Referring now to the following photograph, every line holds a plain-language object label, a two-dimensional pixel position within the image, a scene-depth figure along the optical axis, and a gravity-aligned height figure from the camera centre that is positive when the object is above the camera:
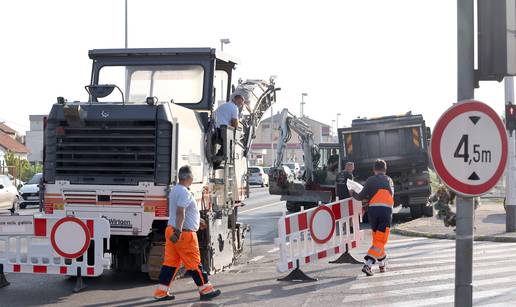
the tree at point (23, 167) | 50.12 +0.52
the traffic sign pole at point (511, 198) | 18.73 -0.46
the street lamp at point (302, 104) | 96.53 +9.07
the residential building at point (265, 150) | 94.19 +3.72
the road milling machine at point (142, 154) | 11.29 +0.32
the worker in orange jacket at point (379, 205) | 12.30 -0.43
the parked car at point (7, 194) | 28.53 -0.73
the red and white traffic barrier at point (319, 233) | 11.96 -0.89
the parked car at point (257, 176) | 58.16 +0.04
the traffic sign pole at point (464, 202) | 5.60 -0.17
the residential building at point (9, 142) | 84.06 +3.62
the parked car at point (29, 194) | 34.84 -0.86
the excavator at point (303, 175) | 27.78 +0.06
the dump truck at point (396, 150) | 23.42 +0.83
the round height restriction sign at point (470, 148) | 5.44 +0.21
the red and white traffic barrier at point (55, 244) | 10.80 -0.96
